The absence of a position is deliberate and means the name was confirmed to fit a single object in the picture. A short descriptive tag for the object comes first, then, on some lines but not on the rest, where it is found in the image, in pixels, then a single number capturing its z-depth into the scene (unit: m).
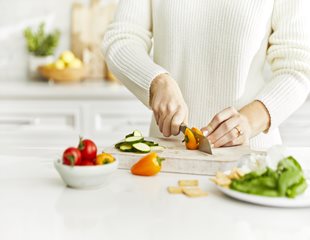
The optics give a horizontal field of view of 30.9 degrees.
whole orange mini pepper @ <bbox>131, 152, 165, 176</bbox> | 1.33
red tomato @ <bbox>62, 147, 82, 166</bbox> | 1.20
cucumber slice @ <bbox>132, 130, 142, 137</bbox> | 1.53
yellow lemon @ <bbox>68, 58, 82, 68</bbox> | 3.62
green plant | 3.78
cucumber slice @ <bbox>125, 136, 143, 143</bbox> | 1.48
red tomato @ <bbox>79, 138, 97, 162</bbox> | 1.23
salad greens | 1.10
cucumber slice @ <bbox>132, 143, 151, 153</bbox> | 1.44
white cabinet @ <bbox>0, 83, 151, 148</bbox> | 3.22
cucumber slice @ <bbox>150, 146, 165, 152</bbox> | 1.49
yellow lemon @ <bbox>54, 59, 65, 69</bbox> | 3.59
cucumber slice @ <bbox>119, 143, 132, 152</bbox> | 1.46
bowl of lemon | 3.57
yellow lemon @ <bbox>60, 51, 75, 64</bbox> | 3.63
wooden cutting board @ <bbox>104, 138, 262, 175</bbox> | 1.38
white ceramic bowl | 1.20
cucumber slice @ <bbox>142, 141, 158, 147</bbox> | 1.50
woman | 1.66
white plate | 1.09
